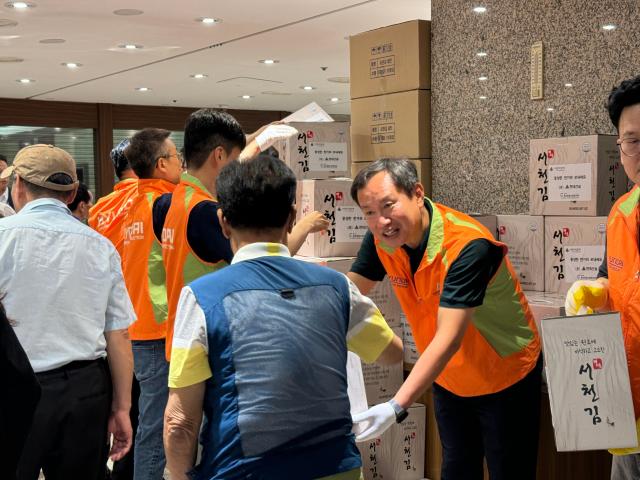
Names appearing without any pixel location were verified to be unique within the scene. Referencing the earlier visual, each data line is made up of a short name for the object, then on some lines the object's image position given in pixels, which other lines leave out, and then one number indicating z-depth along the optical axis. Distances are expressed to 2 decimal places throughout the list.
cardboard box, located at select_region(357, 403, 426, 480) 3.61
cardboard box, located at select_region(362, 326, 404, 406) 3.60
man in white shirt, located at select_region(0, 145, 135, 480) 2.24
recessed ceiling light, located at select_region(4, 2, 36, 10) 6.53
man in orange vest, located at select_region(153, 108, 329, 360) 2.56
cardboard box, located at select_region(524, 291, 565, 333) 2.92
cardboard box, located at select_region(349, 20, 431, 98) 3.78
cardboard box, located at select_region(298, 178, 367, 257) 3.53
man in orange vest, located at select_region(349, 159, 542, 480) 2.29
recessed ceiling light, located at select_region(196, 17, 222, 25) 7.34
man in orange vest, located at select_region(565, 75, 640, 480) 1.99
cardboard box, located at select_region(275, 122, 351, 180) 3.62
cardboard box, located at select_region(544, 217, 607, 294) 3.07
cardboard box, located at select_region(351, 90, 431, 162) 3.78
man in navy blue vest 1.50
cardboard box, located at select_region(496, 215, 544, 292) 3.26
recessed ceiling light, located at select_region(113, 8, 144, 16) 6.82
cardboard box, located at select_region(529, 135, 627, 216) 3.04
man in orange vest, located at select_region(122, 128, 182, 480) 3.04
